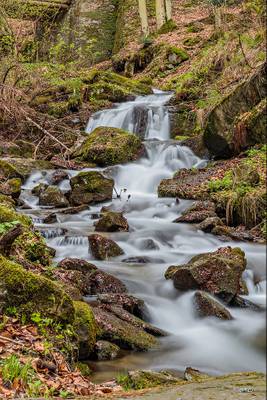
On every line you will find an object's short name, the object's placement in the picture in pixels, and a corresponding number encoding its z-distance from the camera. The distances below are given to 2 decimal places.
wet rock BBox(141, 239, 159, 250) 8.72
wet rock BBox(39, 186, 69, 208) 11.58
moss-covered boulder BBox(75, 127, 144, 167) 14.77
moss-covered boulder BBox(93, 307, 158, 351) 5.09
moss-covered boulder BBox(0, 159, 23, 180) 12.74
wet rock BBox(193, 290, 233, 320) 5.53
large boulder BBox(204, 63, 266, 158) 12.19
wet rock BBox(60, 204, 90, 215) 10.73
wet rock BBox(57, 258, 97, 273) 6.74
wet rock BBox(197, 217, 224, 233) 8.91
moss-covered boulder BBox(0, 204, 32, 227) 6.44
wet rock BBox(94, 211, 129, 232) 9.50
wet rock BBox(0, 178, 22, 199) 11.65
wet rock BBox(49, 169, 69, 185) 13.23
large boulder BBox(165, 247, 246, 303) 6.13
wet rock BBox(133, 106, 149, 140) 17.23
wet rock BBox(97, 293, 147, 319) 5.93
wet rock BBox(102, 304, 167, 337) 5.52
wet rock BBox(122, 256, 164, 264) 7.95
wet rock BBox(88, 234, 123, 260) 8.02
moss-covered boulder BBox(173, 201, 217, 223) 9.71
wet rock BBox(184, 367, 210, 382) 3.78
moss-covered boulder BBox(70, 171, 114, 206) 11.70
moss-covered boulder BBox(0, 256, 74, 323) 4.20
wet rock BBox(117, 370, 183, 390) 3.67
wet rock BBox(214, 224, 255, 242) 8.58
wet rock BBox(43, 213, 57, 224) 10.09
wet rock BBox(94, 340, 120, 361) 4.78
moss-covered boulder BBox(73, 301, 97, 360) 4.66
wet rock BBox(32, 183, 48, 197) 12.31
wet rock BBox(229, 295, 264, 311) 5.77
